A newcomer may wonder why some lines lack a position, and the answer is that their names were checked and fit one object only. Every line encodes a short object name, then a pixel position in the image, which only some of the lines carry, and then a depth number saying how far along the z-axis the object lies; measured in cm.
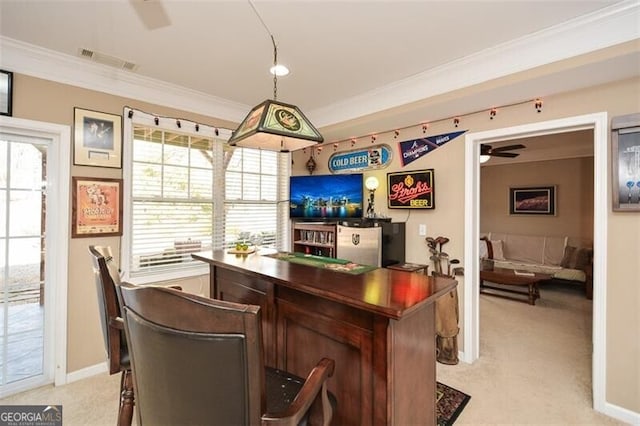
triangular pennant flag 325
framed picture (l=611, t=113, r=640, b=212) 215
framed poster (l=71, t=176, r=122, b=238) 271
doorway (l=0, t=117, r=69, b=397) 253
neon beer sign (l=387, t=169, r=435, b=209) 336
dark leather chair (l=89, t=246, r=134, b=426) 151
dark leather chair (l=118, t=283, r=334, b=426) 82
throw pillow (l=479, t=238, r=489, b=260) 620
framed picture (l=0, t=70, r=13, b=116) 238
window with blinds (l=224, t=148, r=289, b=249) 392
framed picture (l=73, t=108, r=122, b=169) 272
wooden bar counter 129
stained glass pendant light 199
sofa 533
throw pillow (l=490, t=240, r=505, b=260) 632
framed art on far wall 616
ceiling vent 251
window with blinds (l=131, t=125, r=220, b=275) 316
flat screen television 407
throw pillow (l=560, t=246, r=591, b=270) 533
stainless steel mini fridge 342
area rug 220
